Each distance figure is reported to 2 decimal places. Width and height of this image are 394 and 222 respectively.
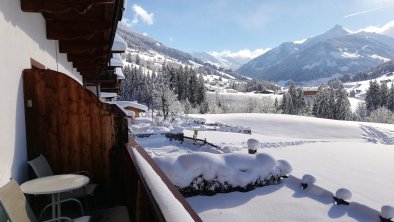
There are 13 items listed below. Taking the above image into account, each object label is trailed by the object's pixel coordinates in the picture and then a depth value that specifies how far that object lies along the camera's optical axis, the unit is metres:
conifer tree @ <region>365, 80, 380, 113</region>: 74.00
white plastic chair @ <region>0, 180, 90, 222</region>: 2.54
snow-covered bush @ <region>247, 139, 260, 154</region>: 12.62
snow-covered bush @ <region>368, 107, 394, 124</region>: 61.75
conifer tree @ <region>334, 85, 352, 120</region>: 66.06
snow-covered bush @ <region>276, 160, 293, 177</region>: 10.56
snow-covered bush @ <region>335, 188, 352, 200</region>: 8.67
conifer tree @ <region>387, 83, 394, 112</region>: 70.94
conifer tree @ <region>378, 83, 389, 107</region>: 72.62
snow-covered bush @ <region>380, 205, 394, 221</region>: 7.52
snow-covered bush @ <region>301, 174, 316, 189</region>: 9.99
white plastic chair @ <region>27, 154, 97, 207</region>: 4.15
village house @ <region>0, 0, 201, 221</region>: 3.46
